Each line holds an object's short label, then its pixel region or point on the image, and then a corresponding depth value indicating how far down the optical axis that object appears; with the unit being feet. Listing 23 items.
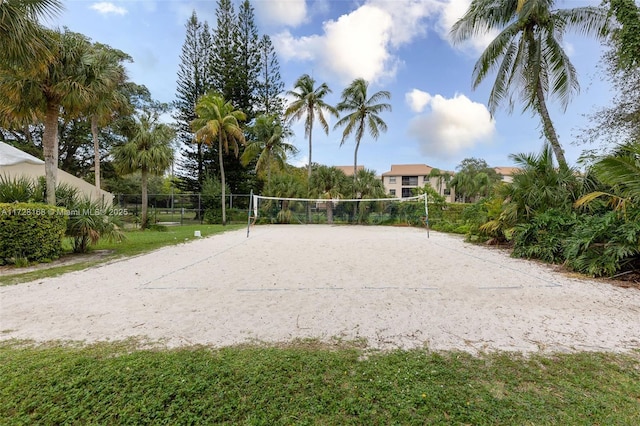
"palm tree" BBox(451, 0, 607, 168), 30.83
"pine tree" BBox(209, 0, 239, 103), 79.41
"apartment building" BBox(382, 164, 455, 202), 173.68
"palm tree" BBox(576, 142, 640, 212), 15.01
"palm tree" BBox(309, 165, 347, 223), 66.33
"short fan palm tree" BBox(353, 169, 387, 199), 66.33
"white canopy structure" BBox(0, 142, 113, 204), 43.98
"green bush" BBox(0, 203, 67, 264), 18.70
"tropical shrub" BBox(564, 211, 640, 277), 16.43
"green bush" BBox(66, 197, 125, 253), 22.65
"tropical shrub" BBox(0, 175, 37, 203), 20.53
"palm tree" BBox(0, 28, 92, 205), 21.58
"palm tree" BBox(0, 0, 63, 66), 17.36
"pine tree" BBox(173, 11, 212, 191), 79.97
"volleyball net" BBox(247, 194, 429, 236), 64.59
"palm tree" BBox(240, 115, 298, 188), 67.51
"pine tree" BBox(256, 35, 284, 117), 85.05
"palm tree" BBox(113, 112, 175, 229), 46.88
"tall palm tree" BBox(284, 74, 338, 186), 67.77
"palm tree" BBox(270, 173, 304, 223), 64.39
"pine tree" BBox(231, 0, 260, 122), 81.07
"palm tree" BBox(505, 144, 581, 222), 23.73
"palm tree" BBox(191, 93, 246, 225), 57.77
